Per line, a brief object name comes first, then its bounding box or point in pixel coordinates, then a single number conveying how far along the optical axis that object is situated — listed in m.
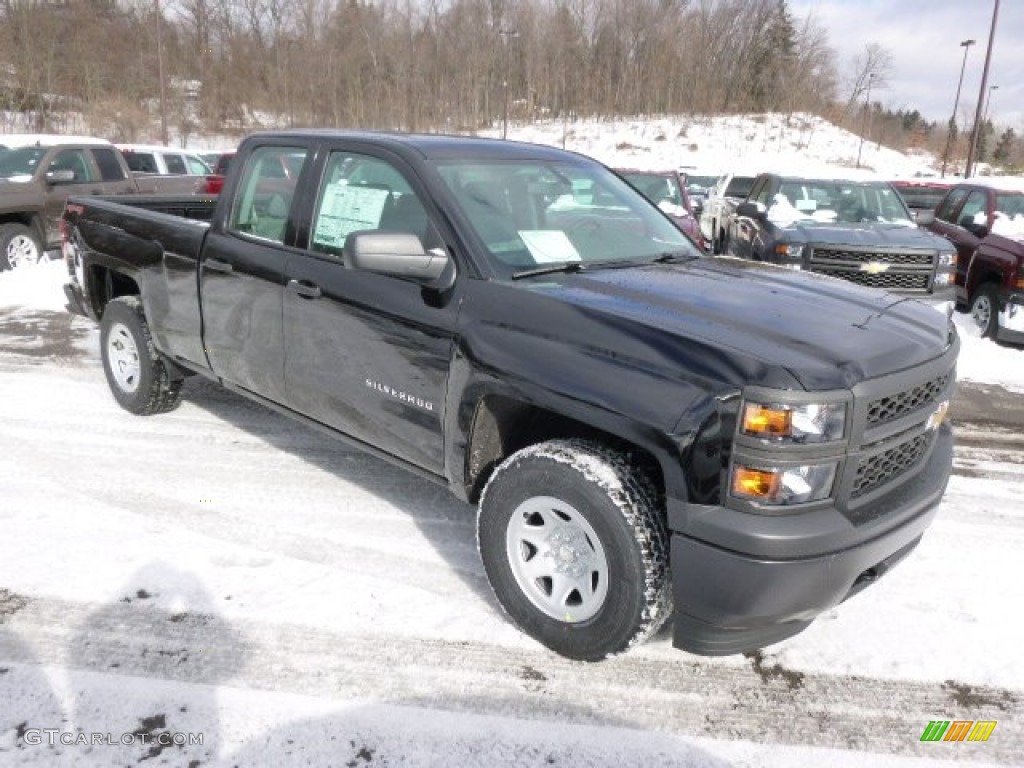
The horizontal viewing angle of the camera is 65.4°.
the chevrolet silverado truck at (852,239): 8.09
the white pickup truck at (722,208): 12.05
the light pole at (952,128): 46.91
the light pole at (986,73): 28.36
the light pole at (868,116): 67.80
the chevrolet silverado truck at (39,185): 10.55
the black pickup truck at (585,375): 2.42
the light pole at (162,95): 31.15
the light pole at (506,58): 55.72
